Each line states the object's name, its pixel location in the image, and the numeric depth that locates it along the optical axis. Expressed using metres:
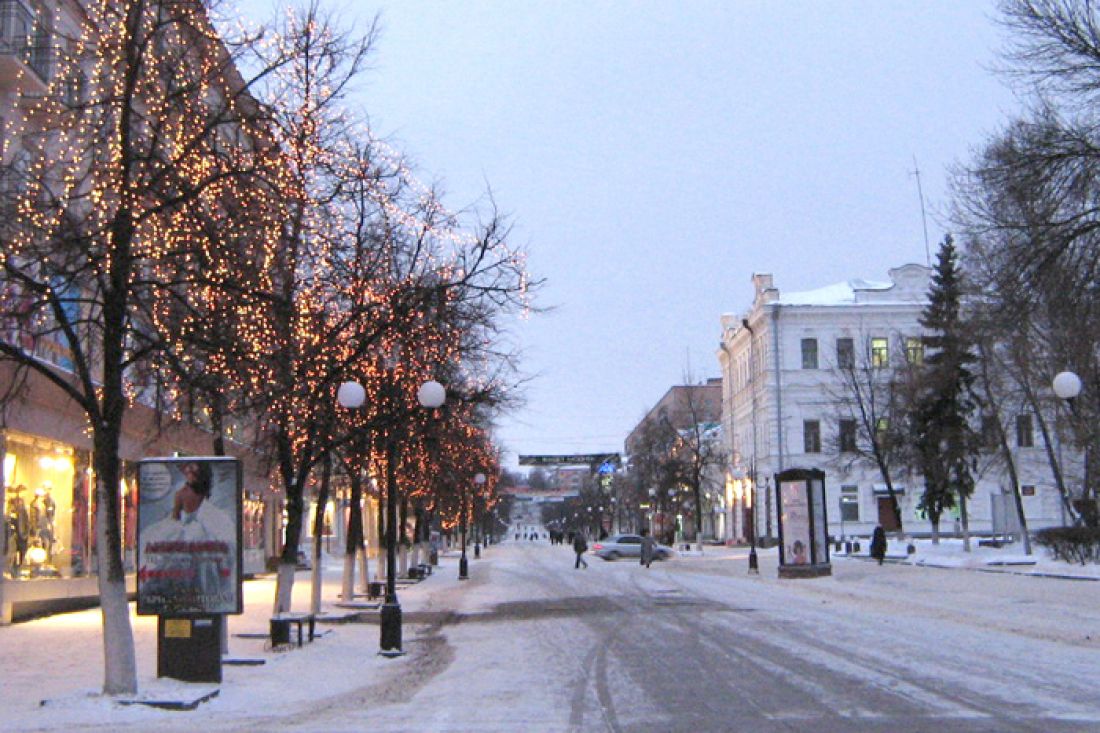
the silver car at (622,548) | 68.50
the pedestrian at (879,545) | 47.16
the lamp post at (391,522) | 18.55
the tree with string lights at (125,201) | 12.97
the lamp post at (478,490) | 47.75
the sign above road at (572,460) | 108.69
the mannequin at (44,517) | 25.28
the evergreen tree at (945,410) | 53.47
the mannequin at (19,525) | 24.03
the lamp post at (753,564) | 45.37
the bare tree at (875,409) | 56.91
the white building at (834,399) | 73.62
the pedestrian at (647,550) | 54.09
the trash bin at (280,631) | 18.72
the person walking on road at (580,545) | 54.06
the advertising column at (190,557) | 14.35
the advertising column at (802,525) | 40.94
